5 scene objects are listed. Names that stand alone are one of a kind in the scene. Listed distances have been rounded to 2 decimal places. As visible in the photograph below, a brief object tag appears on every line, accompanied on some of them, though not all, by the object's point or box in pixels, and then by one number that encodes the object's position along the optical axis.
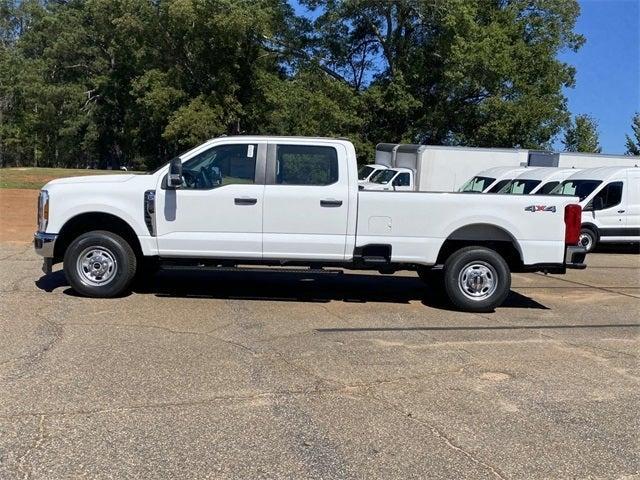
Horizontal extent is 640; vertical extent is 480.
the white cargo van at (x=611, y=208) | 16.67
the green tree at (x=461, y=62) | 36.41
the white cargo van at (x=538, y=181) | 17.50
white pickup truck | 8.45
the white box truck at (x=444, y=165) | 21.98
